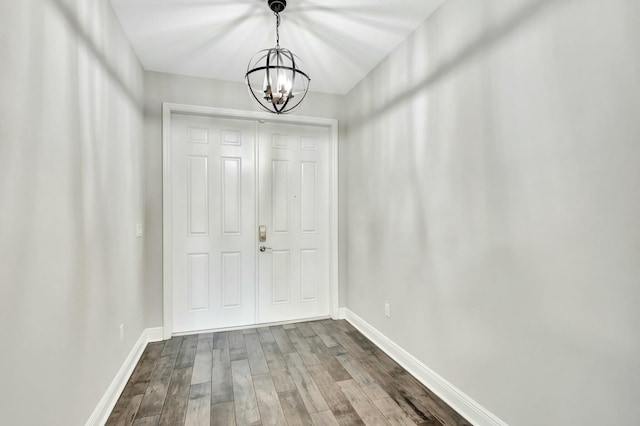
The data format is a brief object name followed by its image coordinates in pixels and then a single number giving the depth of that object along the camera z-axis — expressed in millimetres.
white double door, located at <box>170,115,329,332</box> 3256
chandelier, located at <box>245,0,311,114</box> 1925
